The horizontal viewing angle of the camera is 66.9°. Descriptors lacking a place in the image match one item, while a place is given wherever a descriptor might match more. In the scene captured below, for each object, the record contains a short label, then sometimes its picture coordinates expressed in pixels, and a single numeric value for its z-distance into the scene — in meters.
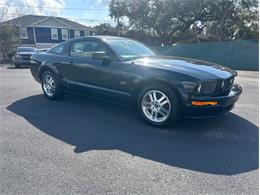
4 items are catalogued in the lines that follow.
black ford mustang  3.00
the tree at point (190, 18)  22.22
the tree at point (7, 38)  20.47
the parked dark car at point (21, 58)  13.33
